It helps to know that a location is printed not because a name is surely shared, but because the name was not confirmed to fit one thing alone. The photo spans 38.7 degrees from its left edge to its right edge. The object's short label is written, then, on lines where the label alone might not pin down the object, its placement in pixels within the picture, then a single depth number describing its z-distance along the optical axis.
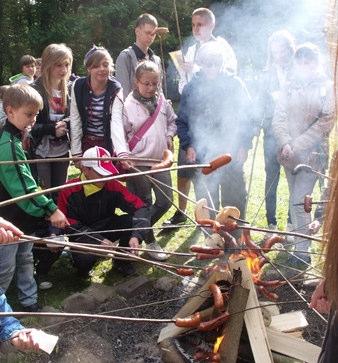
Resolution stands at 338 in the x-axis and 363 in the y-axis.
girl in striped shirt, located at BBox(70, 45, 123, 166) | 4.16
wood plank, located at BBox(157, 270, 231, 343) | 2.66
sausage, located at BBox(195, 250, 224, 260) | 2.43
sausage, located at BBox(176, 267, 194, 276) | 2.46
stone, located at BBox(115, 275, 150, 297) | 3.65
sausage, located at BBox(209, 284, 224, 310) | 2.33
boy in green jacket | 3.32
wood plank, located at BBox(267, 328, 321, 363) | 2.49
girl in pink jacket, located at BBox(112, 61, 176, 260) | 4.16
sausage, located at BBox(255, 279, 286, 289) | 2.66
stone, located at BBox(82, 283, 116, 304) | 3.54
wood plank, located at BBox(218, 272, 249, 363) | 2.46
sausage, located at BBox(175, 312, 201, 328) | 2.02
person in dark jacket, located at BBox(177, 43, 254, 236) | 4.39
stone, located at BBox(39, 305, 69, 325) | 3.20
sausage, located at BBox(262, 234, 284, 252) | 2.61
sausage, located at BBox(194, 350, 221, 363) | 2.47
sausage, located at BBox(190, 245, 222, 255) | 2.36
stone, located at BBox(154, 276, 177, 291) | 3.75
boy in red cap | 3.89
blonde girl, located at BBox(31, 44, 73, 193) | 4.16
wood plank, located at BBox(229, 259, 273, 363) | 2.43
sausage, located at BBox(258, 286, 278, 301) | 2.76
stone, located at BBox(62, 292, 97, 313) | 3.39
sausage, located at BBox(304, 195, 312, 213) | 2.51
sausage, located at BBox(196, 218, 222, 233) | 2.34
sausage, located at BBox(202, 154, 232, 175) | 1.96
